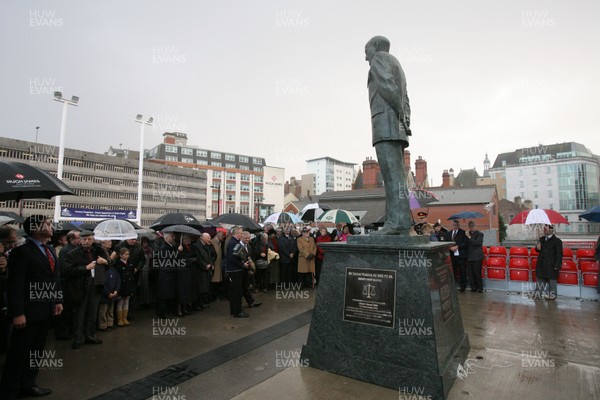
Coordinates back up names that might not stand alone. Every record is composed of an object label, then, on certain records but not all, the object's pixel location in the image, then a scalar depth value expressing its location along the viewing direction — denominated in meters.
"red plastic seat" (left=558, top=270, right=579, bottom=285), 9.38
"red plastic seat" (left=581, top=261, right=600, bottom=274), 9.19
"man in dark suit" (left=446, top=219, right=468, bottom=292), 10.48
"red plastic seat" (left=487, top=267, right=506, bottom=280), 10.48
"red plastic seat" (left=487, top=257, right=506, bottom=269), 10.53
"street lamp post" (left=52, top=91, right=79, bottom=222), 30.47
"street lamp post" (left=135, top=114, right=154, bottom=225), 36.77
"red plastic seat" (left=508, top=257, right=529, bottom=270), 10.22
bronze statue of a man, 4.76
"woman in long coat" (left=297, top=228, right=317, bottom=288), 11.05
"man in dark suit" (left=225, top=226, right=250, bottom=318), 7.51
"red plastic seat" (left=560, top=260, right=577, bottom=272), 9.45
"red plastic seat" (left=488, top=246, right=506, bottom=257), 10.68
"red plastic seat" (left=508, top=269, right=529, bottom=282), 10.16
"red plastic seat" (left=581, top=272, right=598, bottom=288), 9.12
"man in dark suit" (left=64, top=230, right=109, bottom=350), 5.58
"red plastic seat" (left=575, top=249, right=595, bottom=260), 9.40
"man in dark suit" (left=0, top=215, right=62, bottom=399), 3.84
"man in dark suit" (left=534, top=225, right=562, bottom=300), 9.05
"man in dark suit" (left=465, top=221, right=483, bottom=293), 10.26
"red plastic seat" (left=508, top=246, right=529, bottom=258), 10.32
